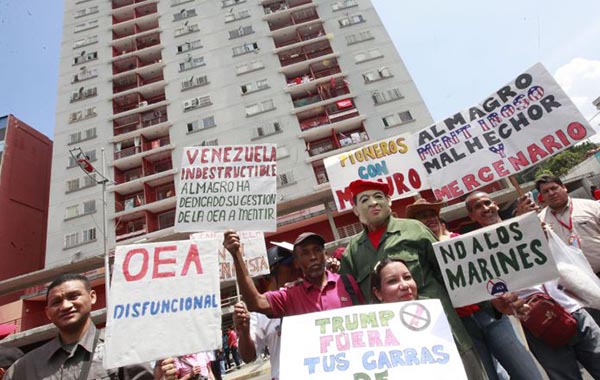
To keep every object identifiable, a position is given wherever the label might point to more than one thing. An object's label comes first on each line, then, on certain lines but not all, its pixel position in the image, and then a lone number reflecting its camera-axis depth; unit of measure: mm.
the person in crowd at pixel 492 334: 2572
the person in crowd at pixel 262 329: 2484
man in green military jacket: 2283
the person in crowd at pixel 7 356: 2918
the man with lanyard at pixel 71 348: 2050
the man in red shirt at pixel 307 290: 2518
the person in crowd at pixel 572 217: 2980
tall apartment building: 22938
